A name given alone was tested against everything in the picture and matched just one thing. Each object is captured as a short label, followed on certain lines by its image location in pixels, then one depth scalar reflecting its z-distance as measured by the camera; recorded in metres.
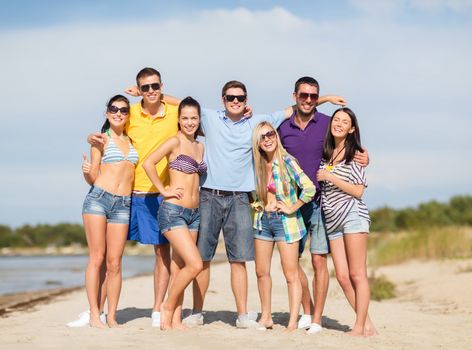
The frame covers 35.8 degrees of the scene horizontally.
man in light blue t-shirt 7.63
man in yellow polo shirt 7.85
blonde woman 7.50
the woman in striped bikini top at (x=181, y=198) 7.41
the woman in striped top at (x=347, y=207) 7.33
